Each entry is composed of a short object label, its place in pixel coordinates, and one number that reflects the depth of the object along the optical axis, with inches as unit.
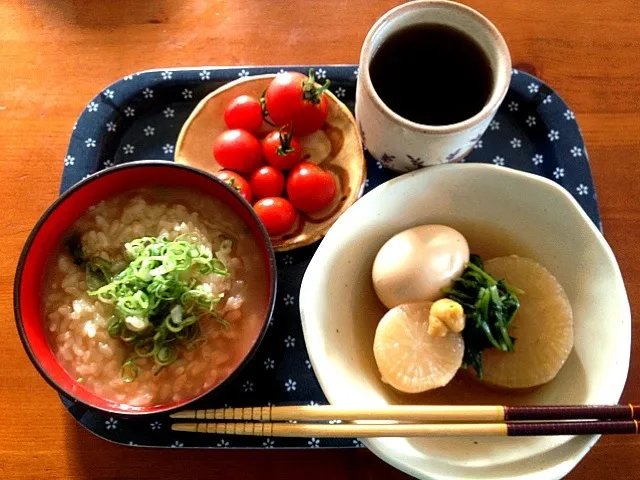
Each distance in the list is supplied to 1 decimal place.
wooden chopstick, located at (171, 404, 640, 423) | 11.0
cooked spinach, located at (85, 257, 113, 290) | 12.7
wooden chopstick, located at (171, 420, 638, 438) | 10.8
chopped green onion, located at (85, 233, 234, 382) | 12.0
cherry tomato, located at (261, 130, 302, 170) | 14.4
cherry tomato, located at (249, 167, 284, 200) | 14.5
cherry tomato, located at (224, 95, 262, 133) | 14.6
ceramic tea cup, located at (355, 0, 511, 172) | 11.8
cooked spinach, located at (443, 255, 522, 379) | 11.8
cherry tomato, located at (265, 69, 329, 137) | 14.1
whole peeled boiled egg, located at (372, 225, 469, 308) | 11.9
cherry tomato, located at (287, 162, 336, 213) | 13.9
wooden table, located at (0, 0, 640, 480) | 15.1
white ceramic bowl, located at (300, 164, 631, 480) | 11.2
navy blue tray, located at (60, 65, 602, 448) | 14.1
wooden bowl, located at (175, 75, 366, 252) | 14.2
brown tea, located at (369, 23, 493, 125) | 12.8
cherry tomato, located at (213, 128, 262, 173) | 14.3
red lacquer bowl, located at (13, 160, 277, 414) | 11.5
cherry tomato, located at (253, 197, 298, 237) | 13.8
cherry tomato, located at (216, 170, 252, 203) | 14.3
